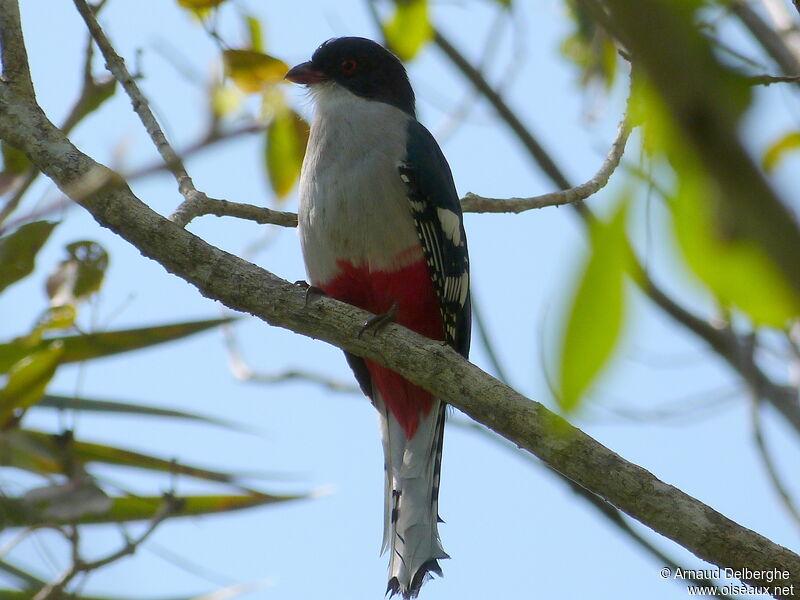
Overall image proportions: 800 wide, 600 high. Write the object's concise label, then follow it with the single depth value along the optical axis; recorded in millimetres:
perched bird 8508
